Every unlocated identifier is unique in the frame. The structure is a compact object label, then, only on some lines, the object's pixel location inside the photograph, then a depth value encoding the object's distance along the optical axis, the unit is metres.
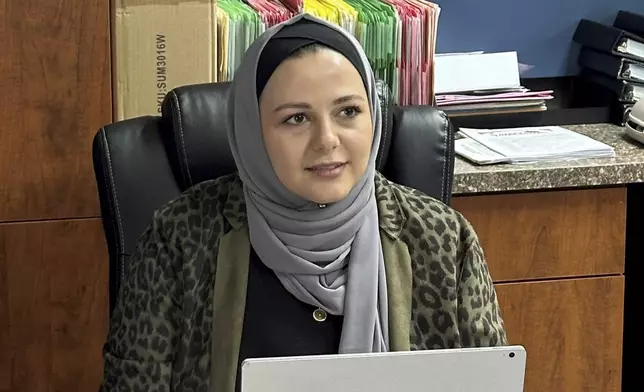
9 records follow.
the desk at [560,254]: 2.37
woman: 1.60
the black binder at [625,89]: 2.66
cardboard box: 2.23
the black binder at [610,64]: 2.69
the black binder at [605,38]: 2.71
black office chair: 1.81
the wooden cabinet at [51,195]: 2.21
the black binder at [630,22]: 2.78
